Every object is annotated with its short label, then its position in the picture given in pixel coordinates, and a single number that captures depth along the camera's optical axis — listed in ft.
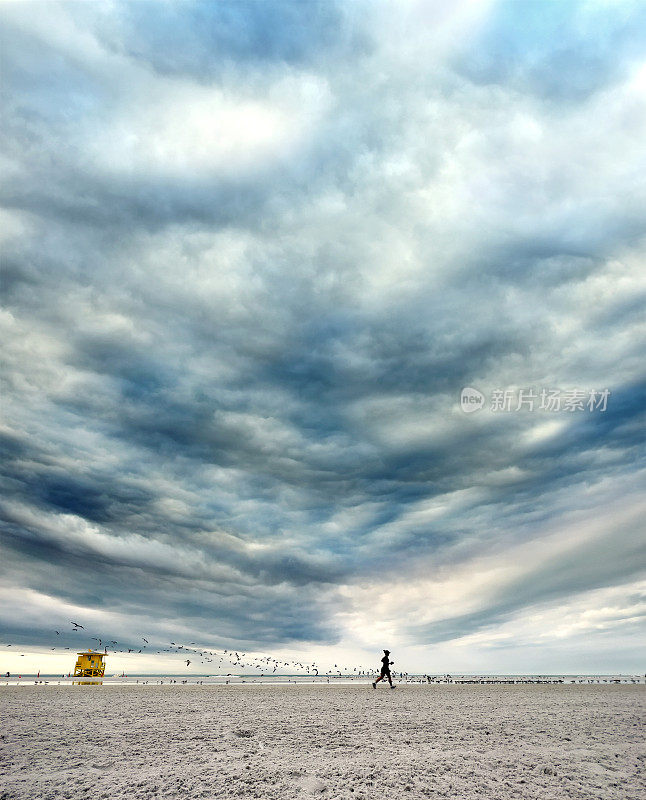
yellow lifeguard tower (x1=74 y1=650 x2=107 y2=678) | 223.51
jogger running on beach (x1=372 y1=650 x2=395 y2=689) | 120.88
